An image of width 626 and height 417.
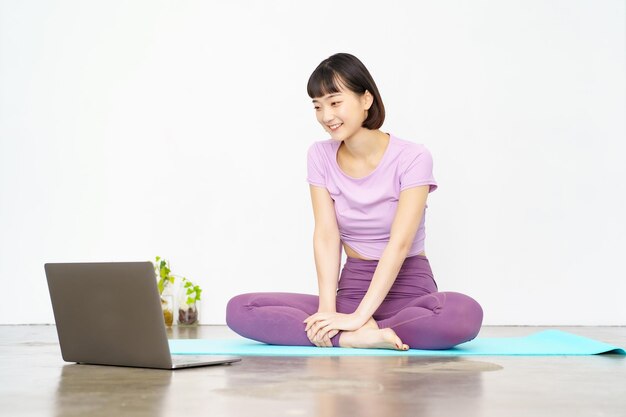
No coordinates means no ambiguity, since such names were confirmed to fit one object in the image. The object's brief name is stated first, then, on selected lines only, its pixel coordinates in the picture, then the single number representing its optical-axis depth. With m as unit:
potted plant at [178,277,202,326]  4.53
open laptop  2.11
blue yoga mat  2.73
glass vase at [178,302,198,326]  4.52
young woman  2.85
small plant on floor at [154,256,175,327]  4.53
